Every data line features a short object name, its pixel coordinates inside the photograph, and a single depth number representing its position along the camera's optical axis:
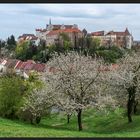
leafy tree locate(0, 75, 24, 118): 36.03
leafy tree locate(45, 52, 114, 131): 28.42
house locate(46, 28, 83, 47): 174.38
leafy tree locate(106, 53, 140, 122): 30.73
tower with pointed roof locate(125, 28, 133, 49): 191.52
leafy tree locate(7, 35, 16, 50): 188.12
